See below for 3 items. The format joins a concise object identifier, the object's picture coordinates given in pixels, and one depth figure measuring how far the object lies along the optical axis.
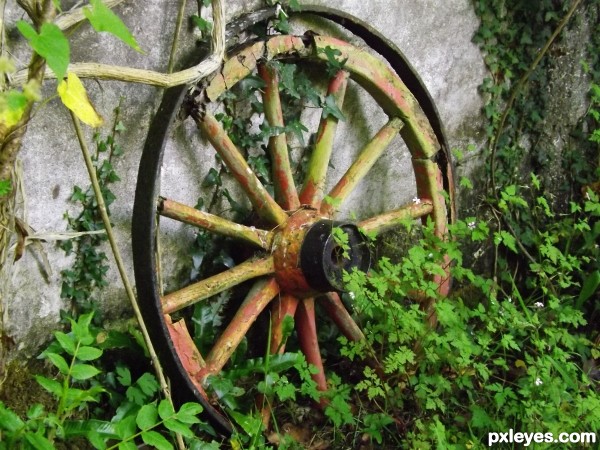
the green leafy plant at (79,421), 1.81
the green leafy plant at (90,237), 2.37
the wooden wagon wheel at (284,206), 2.30
